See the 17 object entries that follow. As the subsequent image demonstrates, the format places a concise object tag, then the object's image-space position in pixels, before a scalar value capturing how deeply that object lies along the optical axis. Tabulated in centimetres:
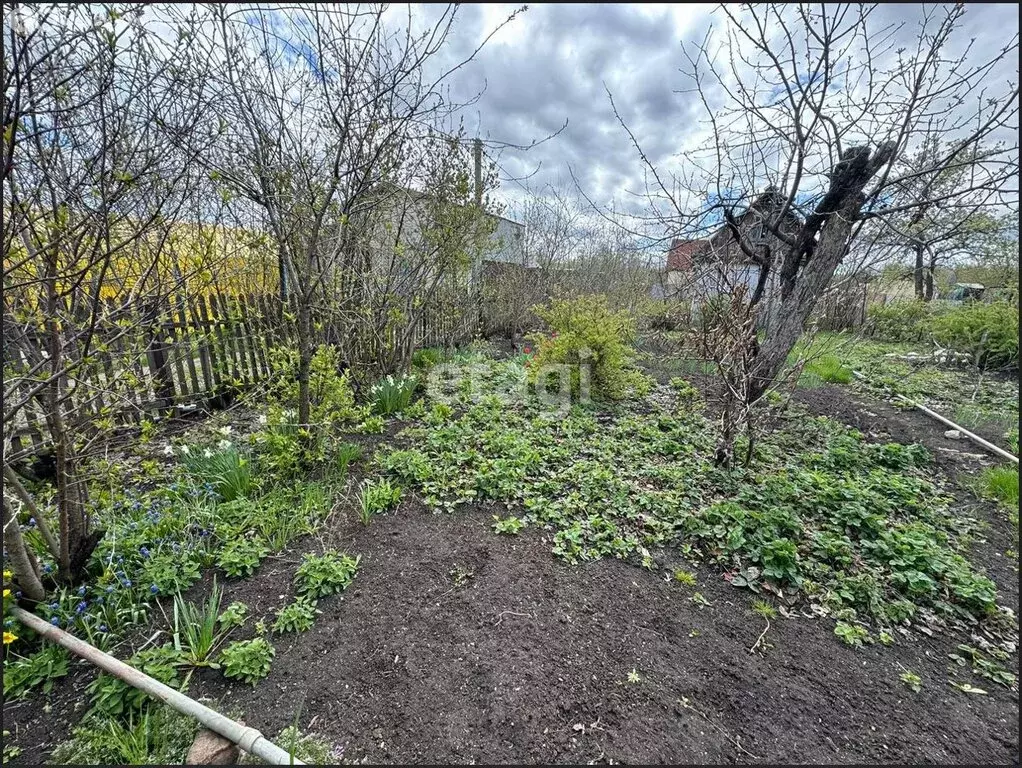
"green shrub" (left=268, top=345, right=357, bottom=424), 314
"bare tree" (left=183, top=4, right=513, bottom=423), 279
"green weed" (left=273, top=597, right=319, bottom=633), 192
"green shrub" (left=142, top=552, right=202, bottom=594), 205
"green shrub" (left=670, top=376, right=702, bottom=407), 553
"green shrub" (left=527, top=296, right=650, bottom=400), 522
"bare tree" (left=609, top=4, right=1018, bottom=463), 251
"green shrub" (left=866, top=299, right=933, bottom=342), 978
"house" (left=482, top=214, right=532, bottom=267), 984
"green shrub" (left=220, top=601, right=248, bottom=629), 190
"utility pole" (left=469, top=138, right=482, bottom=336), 809
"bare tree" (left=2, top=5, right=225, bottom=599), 153
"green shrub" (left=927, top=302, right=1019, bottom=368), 655
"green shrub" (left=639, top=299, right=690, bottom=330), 896
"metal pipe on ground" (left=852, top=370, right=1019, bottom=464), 346
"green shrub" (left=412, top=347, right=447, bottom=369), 665
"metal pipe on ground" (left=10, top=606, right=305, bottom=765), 133
